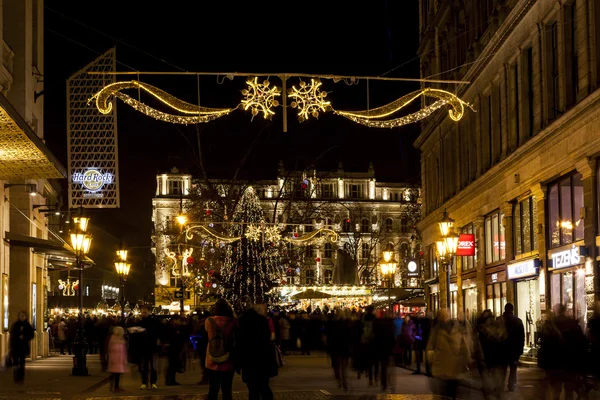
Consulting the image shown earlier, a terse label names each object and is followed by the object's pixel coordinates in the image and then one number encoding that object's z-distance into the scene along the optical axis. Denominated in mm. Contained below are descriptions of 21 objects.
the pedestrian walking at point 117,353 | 22484
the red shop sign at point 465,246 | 39909
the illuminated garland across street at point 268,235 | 42234
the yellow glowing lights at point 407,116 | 20528
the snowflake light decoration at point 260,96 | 20156
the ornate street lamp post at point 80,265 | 27859
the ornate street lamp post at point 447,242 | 29625
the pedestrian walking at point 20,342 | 23344
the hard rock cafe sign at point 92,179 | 29344
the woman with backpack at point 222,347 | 14734
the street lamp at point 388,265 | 39625
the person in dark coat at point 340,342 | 23109
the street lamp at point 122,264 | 39531
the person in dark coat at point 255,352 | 14289
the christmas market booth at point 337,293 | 51031
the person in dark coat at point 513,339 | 19938
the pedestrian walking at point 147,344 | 23375
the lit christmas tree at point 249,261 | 49531
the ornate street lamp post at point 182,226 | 42394
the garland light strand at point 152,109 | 20047
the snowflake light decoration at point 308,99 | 20375
